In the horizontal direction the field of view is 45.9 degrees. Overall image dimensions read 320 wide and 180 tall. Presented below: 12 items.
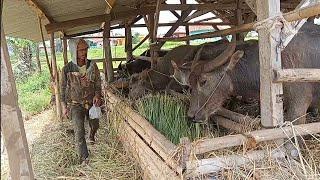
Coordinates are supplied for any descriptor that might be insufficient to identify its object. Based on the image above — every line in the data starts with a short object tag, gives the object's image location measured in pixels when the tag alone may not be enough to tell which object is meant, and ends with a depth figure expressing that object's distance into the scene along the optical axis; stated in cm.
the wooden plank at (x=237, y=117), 323
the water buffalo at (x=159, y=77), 627
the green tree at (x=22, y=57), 2205
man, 560
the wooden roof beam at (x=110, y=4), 601
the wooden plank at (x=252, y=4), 335
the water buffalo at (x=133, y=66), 856
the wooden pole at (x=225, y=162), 268
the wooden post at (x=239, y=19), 786
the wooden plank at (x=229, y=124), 335
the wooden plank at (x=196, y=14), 870
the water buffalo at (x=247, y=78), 343
